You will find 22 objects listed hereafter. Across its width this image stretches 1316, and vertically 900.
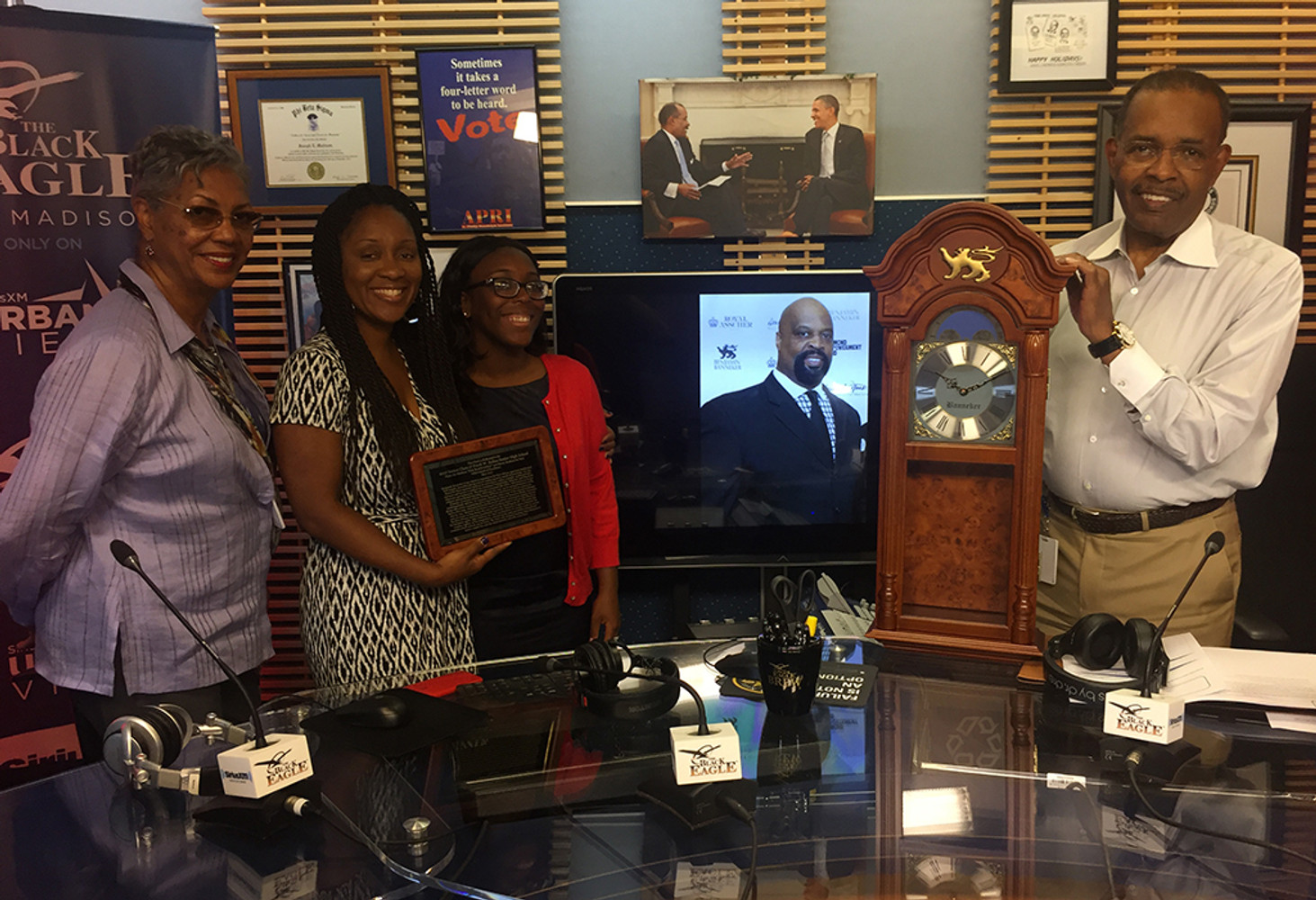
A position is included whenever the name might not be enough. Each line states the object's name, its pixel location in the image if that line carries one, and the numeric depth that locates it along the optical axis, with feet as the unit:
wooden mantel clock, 6.79
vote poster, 11.78
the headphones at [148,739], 5.20
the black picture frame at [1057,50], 11.57
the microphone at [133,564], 5.11
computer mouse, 5.77
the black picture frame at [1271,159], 11.69
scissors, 5.86
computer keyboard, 6.43
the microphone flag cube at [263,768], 4.91
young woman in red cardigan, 8.79
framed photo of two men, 11.80
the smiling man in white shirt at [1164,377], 7.41
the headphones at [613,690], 6.06
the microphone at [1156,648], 5.56
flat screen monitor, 11.56
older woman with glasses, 6.39
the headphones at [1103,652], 5.81
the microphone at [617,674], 5.31
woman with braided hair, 7.47
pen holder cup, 5.82
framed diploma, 11.79
